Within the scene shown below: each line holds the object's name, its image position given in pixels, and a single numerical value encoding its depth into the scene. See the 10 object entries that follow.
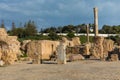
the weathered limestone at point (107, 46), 25.13
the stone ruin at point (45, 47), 24.23
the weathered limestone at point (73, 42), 35.61
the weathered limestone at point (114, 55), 19.72
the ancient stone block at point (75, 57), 20.38
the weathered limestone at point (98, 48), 24.27
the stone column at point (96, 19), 32.66
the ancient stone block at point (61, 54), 16.95
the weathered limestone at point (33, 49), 22.99
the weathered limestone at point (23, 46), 30.18
